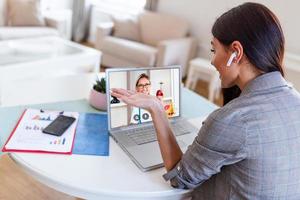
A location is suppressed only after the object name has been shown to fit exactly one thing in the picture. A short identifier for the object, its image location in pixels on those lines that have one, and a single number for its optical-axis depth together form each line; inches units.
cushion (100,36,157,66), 143.9
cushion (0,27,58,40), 150.3
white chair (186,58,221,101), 134.6
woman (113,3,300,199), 32.8
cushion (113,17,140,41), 162.1
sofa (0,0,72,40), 159.1
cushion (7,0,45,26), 161.5
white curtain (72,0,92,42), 198.1
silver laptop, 46.5
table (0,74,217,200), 36.8
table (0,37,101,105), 106.3
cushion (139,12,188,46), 155.8
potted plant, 56.4
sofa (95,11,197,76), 143.9
